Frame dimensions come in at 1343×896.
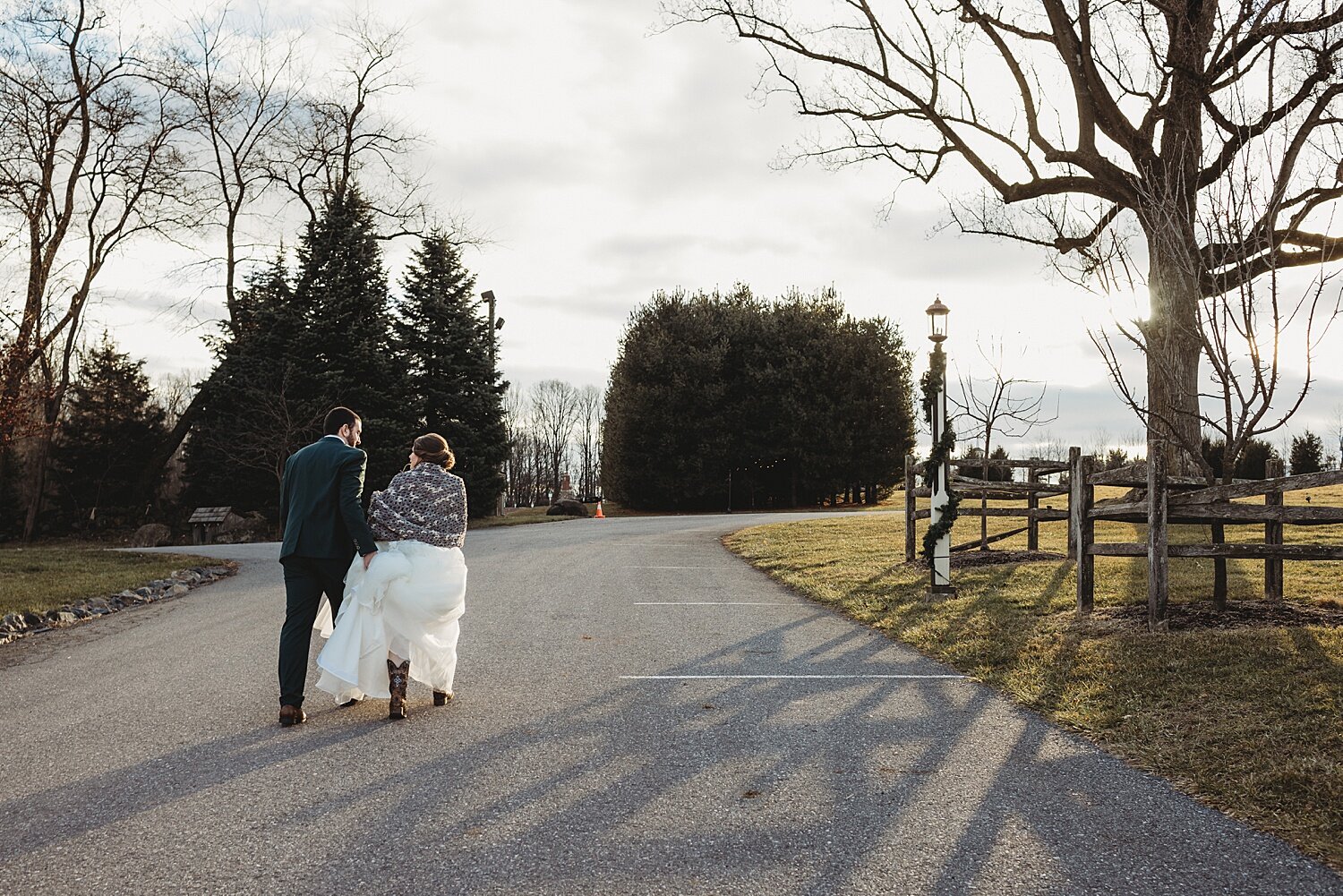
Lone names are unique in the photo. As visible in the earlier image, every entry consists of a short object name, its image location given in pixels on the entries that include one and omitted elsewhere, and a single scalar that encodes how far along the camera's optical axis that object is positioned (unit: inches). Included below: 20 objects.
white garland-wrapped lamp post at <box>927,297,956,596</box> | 452.8
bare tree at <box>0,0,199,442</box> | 907.4
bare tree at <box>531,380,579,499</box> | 2883.9
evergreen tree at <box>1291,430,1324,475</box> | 1529.3
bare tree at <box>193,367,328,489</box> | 1079.1
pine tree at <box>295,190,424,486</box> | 1169.4
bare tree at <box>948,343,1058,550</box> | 826.2
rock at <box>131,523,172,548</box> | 1177.4
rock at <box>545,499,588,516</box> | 1422.2
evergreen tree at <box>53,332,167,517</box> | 1408.7
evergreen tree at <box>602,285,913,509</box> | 1646.2
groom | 246.5
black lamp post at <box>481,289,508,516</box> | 1300.4
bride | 241.4
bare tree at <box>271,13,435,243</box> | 1346.0
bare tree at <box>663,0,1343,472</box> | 319.3
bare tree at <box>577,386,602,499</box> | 2861.7
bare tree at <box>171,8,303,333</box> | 1290.6
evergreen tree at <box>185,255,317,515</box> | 1115.3
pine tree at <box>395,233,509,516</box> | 1254.3
